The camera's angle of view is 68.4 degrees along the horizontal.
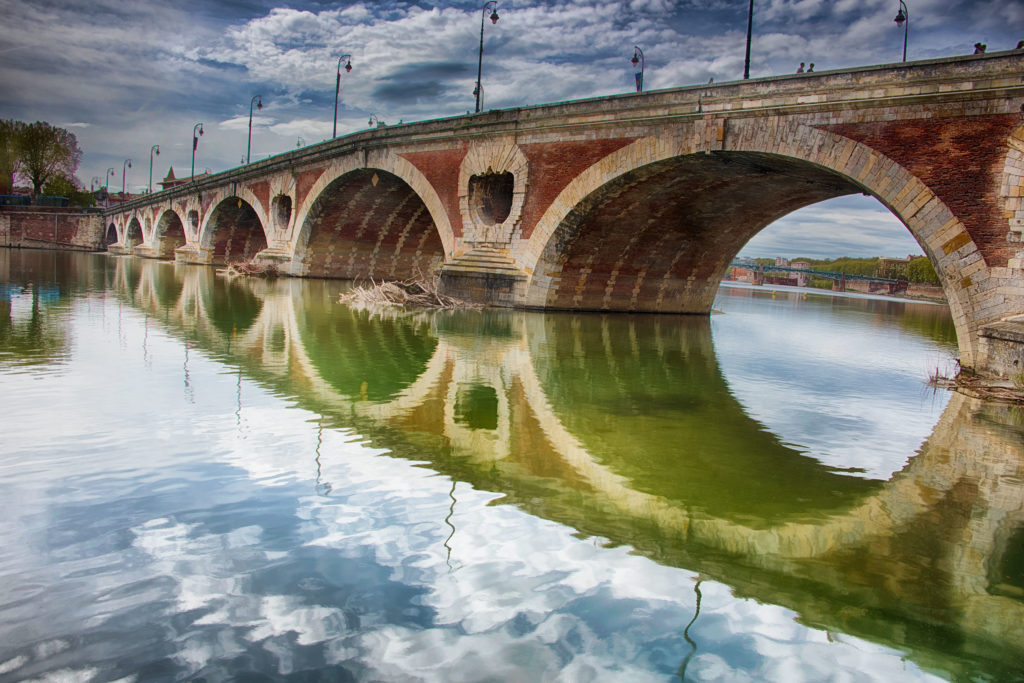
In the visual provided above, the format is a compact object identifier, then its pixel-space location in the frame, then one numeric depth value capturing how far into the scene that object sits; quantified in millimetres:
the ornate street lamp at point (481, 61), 20958
